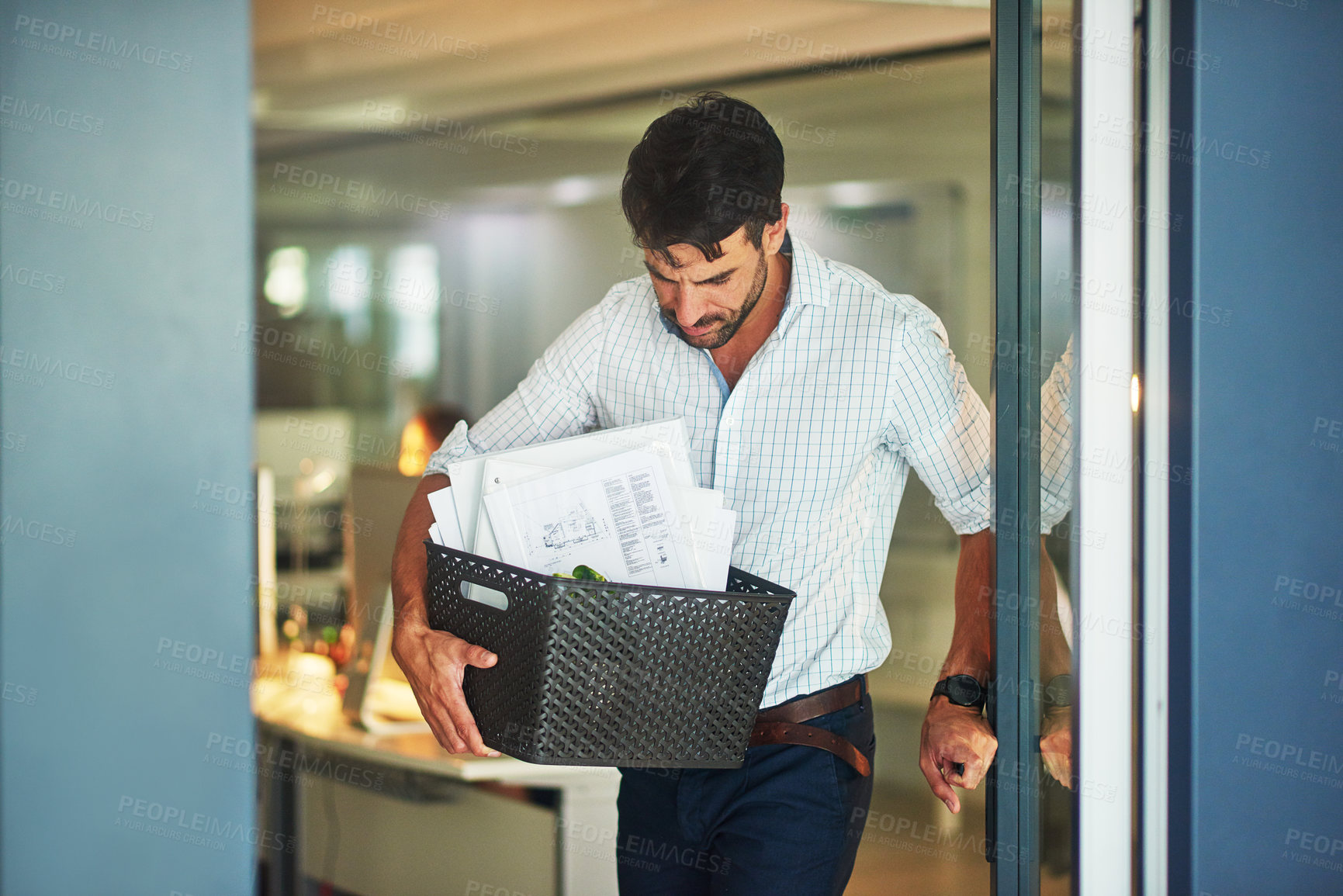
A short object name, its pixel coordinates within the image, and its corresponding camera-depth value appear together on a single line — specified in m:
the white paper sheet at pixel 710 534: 1.23
